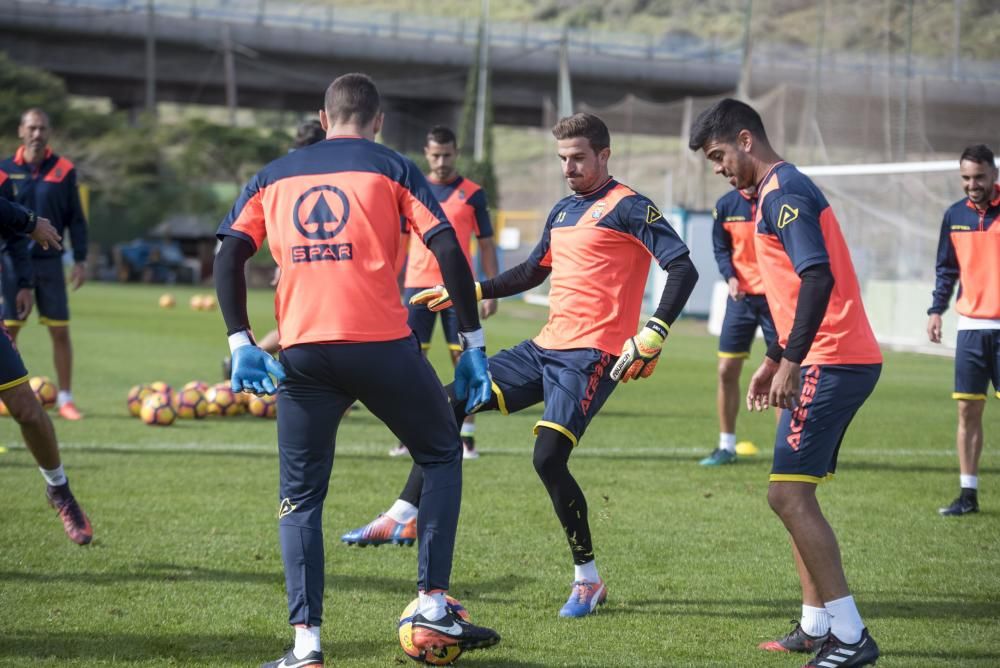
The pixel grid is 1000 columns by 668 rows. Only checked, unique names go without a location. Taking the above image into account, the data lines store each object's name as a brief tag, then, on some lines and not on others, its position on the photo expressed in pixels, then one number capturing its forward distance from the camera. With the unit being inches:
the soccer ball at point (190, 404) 478.6
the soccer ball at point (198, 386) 484.7
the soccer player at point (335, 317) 183.9
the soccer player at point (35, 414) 253.1
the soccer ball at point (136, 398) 482.6
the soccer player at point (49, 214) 432.1
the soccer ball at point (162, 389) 476.9
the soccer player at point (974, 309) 323.6
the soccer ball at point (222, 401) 483.8
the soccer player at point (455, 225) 390.3
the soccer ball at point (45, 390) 475.1
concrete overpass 2586.1
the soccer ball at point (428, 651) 191.2
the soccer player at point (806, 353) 188.7
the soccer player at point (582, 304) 233.3
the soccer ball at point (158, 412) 463.2
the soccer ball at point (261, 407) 487.5
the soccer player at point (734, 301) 398.9
